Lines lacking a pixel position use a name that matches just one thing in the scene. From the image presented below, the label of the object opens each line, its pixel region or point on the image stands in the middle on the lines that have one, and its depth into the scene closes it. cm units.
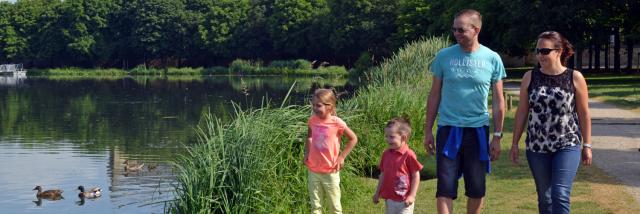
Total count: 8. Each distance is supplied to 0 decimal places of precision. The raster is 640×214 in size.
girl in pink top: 711
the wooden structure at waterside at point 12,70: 8712
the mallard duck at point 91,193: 1402
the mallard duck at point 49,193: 1408
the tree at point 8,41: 9044
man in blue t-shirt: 630
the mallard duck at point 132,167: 1663
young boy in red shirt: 638
